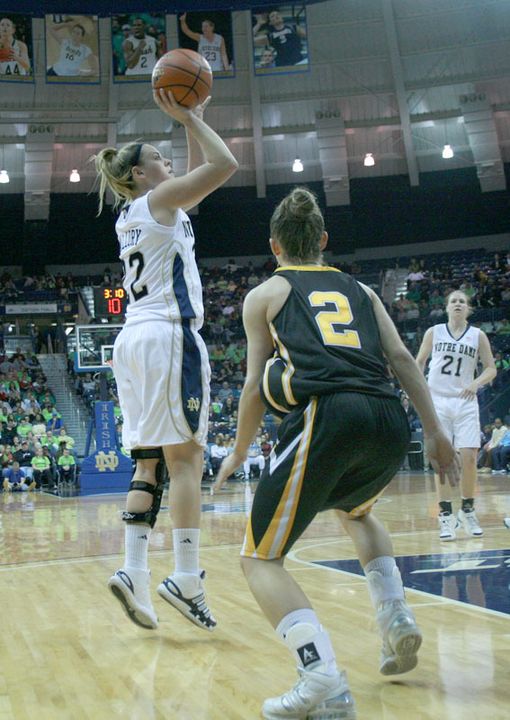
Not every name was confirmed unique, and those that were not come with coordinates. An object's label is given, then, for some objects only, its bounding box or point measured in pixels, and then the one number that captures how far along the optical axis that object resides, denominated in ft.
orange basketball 13.33
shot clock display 57.47
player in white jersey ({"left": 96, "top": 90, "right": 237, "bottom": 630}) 12.50
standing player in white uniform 23.65
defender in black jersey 8.41
